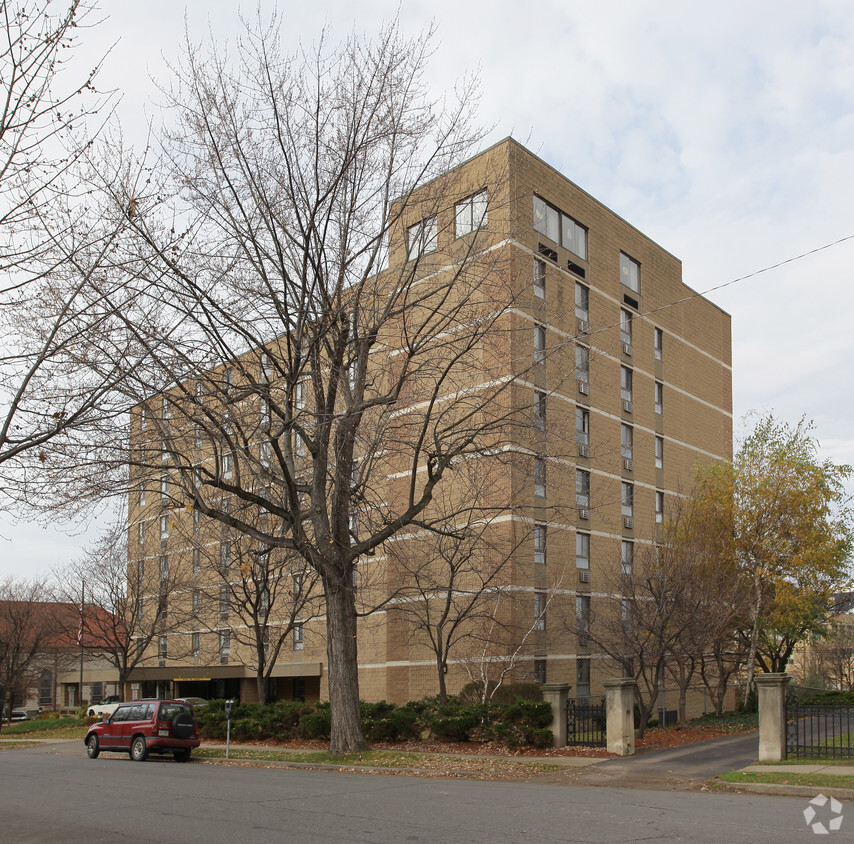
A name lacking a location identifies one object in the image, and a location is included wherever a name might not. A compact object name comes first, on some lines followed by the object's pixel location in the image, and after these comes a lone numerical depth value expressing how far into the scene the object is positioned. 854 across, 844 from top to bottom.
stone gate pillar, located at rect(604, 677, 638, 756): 19.62
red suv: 22.97
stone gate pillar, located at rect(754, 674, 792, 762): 16.81
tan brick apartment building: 33.09
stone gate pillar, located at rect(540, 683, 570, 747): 20.36
